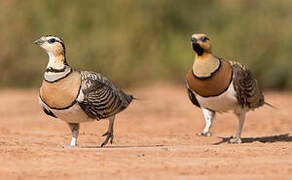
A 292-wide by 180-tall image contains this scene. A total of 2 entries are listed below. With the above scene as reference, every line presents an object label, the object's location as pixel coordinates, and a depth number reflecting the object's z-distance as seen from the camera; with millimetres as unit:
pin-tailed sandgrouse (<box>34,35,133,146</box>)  15469
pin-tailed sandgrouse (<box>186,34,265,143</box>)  18687
